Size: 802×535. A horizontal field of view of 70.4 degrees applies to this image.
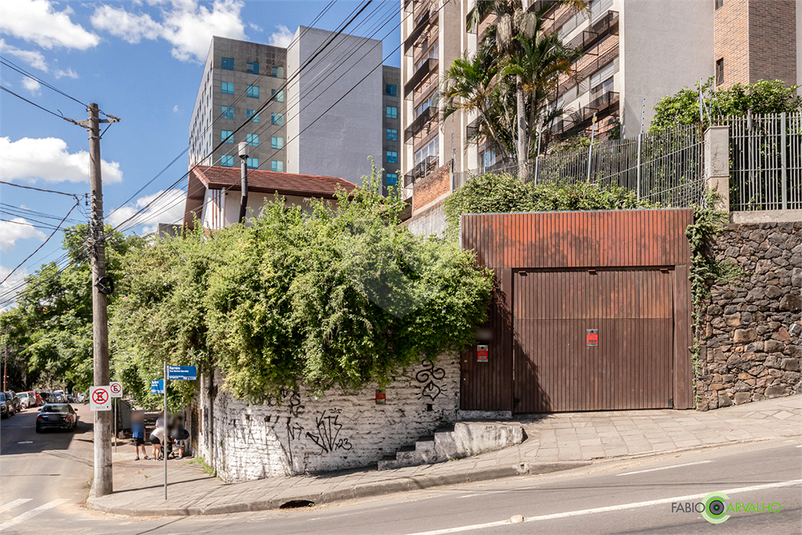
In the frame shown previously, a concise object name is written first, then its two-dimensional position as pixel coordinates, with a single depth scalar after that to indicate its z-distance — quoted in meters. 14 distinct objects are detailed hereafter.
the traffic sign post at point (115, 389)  13.48
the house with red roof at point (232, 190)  25.55
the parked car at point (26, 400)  46.47
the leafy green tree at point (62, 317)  24.98
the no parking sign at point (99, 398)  13.16
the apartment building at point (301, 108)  51.06
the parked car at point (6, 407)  34.41
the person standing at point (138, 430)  19.22
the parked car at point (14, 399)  38.19
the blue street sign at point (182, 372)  11.72
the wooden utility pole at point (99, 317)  13.52
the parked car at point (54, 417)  26.48
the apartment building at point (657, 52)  21.98
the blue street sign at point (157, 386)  13.99
